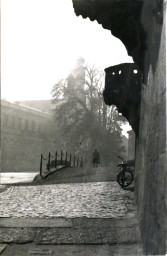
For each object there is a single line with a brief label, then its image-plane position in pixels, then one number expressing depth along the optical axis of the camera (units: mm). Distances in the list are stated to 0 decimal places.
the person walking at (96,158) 23359
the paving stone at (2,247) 4717
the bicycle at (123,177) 10659
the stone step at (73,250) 4551
